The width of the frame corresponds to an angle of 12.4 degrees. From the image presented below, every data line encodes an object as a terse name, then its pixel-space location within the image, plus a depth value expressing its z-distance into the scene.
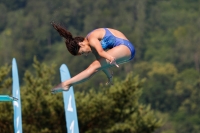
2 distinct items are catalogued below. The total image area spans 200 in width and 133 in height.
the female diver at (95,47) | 14.81
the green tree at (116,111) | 36.00
